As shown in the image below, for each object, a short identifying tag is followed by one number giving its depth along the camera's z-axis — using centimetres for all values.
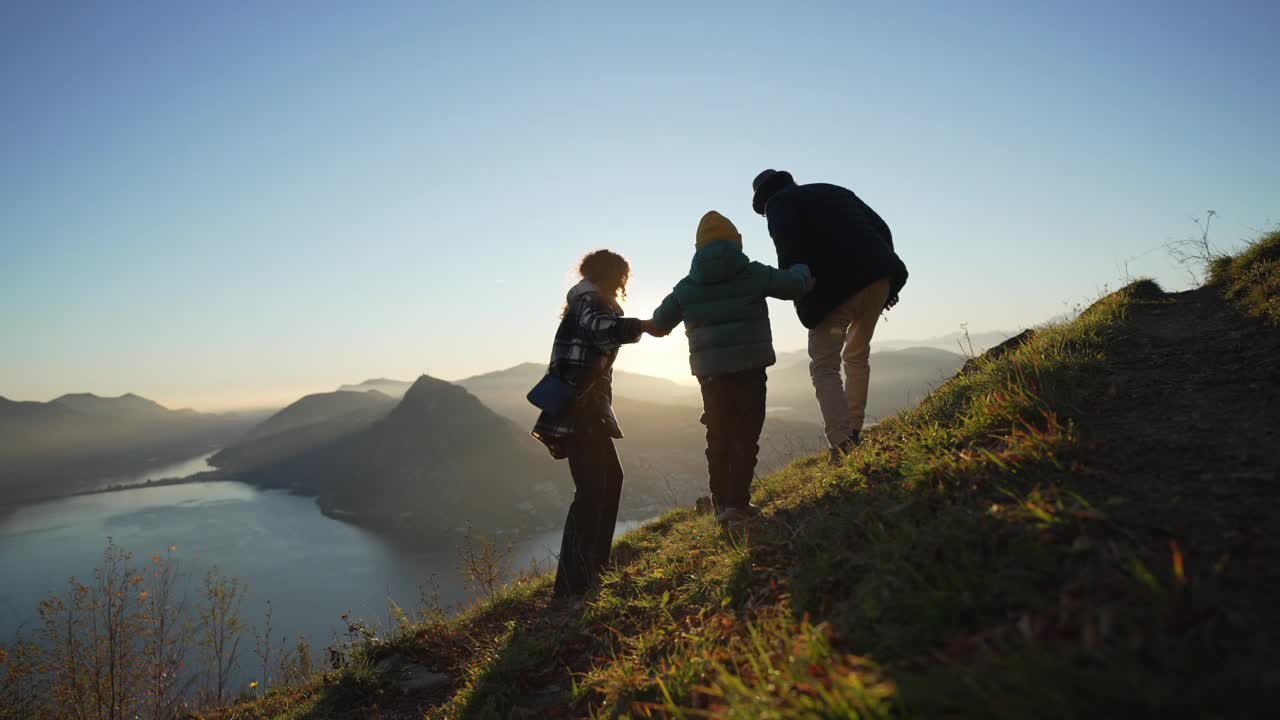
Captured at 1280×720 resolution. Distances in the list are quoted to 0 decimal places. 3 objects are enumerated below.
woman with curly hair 455
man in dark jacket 518
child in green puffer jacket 445
